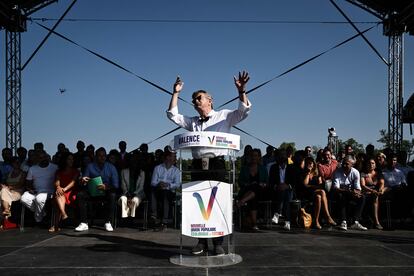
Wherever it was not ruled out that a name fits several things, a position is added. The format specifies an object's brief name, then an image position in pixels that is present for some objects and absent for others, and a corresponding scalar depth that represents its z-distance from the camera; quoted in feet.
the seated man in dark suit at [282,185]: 24.09
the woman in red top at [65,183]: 22.88
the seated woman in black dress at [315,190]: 23.54
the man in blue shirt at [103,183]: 23.09
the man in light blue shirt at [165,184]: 23.39
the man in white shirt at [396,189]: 24.54
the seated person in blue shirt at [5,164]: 26.37
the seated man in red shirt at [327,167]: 25.02
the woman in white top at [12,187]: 23.93
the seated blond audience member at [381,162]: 25.49
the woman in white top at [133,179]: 24.57
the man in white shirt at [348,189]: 23.44
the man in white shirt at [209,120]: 14.11
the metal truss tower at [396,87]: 36.76
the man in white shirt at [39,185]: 23.79
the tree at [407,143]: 158.81
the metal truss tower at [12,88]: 37.09
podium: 13.43
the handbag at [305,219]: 23.44
